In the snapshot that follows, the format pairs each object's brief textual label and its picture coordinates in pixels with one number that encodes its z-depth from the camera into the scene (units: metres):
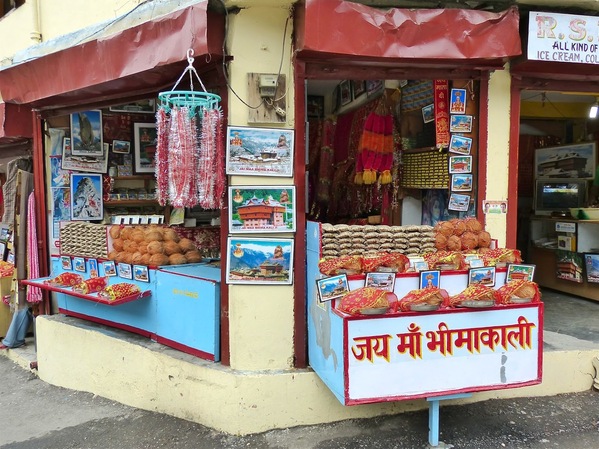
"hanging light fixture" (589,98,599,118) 6.03
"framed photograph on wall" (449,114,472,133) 4.28
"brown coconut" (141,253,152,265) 4.59
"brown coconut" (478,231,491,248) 4.06
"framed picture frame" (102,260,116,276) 4.91
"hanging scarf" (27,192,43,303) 5.64
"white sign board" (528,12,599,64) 3.88
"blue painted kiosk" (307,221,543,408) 3.02
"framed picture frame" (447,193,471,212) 4.35
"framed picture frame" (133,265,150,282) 4.58
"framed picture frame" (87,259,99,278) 5.11
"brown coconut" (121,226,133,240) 4.93
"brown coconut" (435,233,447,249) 3.92
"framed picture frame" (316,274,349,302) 3.21
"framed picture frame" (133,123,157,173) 6.17
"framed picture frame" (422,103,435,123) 4.64
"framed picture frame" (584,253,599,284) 6.21
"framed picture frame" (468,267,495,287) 3.59
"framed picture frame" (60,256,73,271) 5.41
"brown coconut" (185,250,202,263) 4.76
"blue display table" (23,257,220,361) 4.01
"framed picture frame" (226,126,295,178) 3.70
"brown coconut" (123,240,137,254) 4.82
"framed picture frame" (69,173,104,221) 5.82
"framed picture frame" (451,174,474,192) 4.32
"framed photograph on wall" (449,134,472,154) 4.29
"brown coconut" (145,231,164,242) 4.75
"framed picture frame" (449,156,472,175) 4.31
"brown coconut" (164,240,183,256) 4.70
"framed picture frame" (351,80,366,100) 5.68
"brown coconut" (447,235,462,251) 3.90
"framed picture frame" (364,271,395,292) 3.35
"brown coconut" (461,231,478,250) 3.97
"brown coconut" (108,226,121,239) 5.00
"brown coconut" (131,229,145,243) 4.83
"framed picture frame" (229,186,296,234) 3.74
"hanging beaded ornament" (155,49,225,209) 3.36
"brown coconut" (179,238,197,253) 4.81
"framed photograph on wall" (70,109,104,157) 5.74
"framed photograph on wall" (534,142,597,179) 7.05
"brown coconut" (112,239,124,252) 4.94
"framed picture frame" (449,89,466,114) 4.27
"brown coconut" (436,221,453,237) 3.99
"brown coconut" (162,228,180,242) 4.81
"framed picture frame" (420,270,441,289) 3.48
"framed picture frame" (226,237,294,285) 3.78
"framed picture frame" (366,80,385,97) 5.29
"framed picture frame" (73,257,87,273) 5.26
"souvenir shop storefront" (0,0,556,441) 3.19
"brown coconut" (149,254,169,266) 4.55
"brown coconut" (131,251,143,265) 4.65
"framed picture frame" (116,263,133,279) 4.72
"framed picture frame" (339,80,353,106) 5.98
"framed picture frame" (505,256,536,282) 3.64
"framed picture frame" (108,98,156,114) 6.10
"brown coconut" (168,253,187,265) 4.63
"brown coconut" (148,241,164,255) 4.62
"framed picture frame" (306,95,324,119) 6.71
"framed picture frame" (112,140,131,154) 6.05
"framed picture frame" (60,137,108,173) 5.70
